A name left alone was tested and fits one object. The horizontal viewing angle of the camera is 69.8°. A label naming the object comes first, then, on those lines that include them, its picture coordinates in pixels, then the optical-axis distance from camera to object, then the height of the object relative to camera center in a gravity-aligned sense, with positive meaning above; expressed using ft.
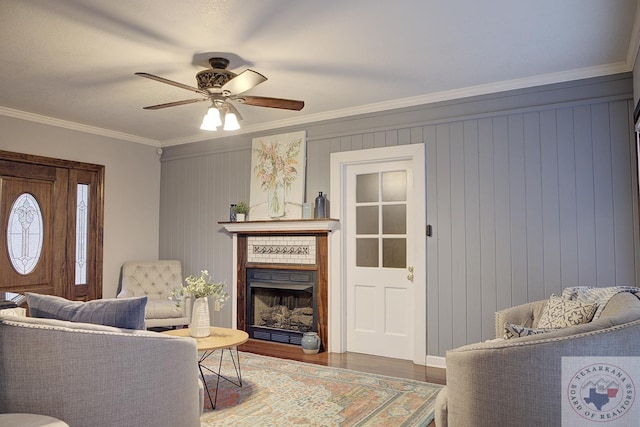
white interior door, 14.93 -0.62
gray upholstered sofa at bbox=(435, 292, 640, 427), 5.37 -1.61
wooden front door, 15.78 +0.50
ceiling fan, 11.11 +3.58
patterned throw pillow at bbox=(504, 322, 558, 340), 6.55 -1.32
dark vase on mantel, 15.93 +1.14
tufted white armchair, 17.79 -1.64
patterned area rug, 9.78 -3.81
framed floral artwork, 16.80 +2.39
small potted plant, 17.78 +1.12
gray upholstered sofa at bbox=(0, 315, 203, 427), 6.36 -1.91
